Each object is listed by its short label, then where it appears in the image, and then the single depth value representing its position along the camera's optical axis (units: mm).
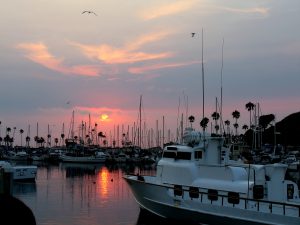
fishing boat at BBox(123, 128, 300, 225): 27344
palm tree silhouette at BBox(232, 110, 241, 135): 156500
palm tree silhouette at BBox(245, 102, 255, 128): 140250
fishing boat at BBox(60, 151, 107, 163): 132112
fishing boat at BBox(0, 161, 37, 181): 66188
